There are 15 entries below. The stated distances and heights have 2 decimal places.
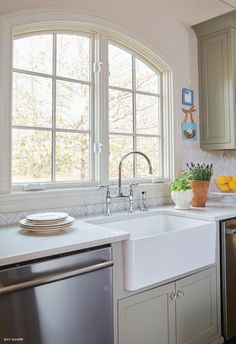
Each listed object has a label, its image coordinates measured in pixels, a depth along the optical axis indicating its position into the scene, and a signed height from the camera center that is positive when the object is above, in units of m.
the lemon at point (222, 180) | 2.69 -0.02
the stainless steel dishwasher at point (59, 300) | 1.14 -0.49
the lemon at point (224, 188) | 2.68 -0.09
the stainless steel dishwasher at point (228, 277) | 2.04 -0.66
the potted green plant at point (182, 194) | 2.28 -0.12
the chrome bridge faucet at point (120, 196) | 2.12 -0.12
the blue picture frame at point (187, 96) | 2.78 +0.75
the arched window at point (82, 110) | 2.00 +0.51
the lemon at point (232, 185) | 2.67 -0.06
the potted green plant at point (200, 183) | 2.39 -0.04
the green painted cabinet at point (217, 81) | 2.71 +0.88
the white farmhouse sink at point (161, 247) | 1.50 -0.38
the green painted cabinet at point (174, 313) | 1.54 -0.74
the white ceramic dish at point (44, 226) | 1.54 -0.23
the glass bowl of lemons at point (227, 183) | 2.67 -0.05
